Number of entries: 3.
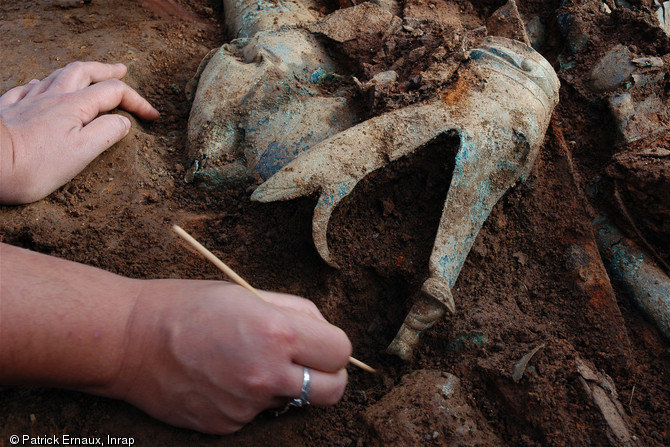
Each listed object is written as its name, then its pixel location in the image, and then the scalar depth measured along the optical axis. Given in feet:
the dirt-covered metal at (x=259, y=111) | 2.01
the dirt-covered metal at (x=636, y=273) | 1.85
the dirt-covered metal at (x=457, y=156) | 1.73
